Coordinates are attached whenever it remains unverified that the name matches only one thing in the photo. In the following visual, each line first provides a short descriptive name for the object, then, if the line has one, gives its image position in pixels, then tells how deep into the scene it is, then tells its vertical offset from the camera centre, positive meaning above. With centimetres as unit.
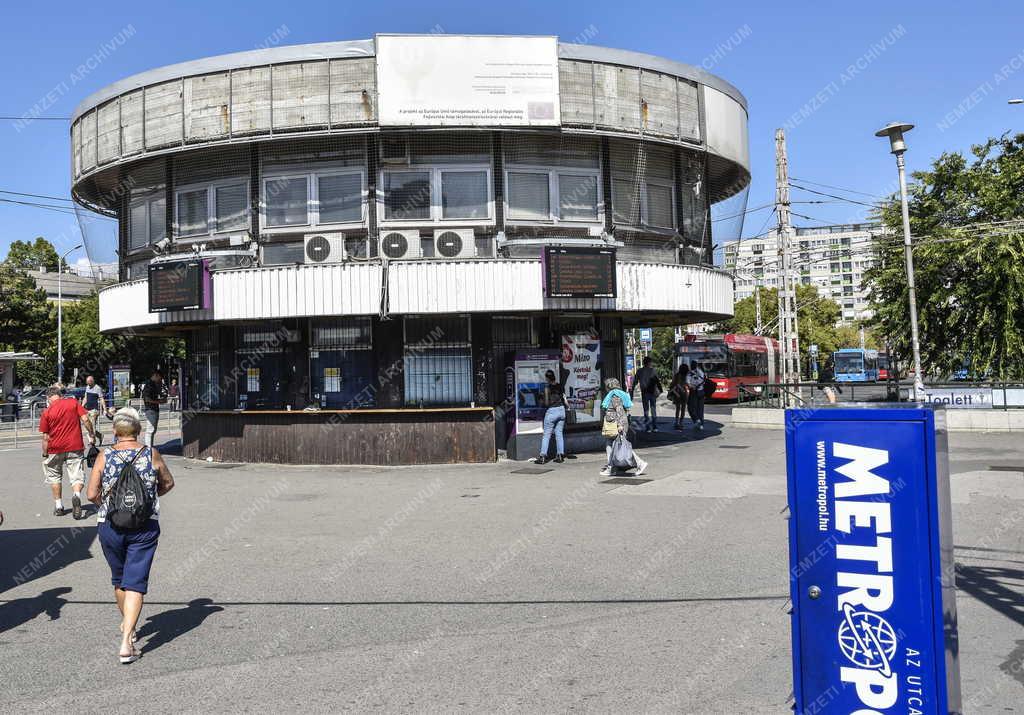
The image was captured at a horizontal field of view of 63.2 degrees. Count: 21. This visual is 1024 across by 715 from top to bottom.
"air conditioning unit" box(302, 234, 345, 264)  1612 +250
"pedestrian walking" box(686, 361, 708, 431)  2244 -79
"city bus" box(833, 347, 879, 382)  5962 -17
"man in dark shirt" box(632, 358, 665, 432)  2095 -47
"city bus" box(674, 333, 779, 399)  3797 +32
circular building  1551 +298
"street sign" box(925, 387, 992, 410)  2144 -99
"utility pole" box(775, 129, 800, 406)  2731 +366
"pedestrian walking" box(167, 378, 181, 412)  3795 -83
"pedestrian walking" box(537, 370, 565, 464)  1579 -88
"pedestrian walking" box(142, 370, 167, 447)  1762 -34
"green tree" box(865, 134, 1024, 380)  2716 +311
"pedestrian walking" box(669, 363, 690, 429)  2284 -69
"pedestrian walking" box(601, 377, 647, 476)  1394 -84
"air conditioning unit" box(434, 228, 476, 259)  1608 +250
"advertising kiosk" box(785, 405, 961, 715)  335 -83
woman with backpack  555 -89
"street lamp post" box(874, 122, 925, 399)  1745 +393
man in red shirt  1140 -78
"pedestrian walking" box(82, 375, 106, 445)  2180 -31
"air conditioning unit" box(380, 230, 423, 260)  1603 +251
